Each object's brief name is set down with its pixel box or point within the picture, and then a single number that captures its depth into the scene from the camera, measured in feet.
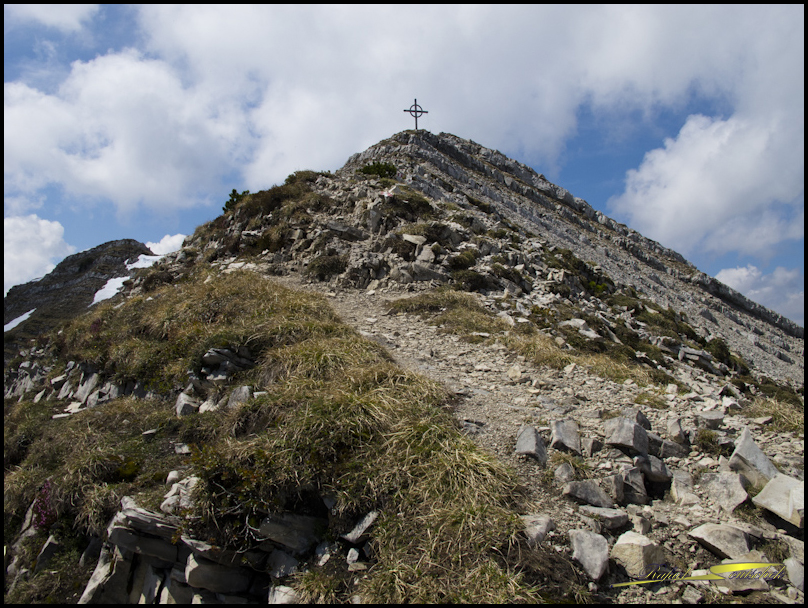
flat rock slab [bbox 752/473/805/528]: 14.03
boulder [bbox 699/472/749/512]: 15.40
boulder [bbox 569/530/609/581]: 13.41
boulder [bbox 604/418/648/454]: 18.63
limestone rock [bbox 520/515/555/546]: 14.48
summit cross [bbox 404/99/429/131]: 165.78
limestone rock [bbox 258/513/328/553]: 16.57
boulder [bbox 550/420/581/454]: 19.49
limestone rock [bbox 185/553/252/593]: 16.39
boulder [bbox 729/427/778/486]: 16.19
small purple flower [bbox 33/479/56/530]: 20.62
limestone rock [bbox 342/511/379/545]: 15.77
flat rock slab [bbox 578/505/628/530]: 15.25
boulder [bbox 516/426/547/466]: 18.92
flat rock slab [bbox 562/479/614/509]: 16.42
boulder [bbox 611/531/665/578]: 13.35
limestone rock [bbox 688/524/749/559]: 13.35
